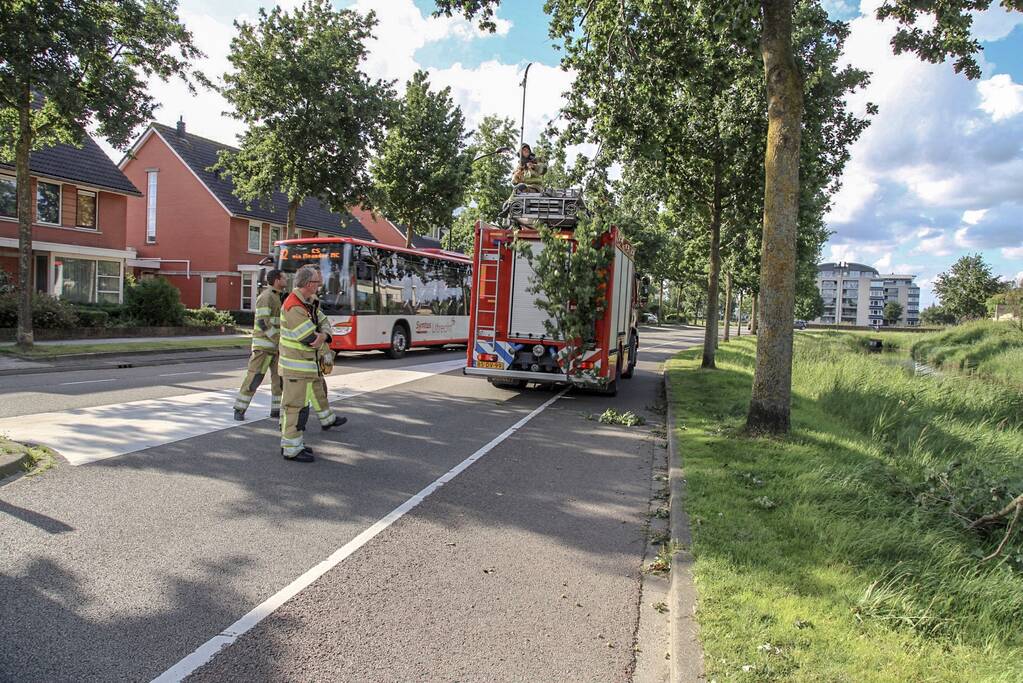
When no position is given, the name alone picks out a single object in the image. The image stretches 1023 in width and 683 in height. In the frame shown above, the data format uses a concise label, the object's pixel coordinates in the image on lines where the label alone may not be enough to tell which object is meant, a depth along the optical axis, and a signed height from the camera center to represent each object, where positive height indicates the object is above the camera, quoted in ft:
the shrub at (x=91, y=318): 66.33 -2.14
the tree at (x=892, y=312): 481.46 +13.64
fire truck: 37.76 +0.22
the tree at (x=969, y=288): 205.77 +14.69
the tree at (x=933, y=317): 296.79 +8.12
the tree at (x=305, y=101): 66.13 +20.10
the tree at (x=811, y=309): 221.50 +7.13
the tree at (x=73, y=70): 43.11 +15.30
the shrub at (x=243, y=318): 106.73 -2.42
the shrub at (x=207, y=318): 80.23 -2.05
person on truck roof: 39.99 +8.38
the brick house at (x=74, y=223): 78.64 +8.89
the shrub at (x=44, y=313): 59.67 -1.72
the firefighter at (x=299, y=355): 21.79 -1.61
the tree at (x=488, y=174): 106.01 +21.85
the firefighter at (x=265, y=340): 27.22 -1.44
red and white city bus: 56.70 +1.64
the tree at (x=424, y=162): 95.14 +20.81
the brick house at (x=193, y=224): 111.55 +12.99
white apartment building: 629.92 +31.19
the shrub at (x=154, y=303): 73.92 -0.52
